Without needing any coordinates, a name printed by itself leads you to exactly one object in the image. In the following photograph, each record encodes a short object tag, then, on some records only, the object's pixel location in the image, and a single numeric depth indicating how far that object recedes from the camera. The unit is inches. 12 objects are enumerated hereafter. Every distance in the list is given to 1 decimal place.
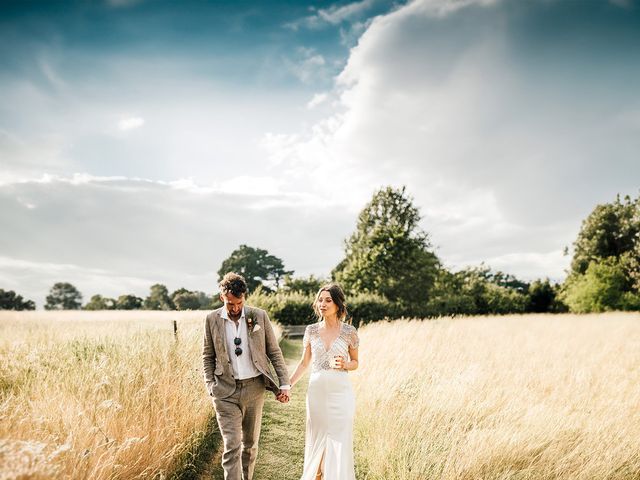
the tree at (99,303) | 2316.7
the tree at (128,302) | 2303.2
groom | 155.3
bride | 157.2
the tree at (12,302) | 2038.6
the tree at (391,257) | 1127.6
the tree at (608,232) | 1634.5
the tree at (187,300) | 2010.3
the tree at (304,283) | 1334.9
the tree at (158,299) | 2199.6
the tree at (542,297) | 1788.9
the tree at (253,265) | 2111.6
